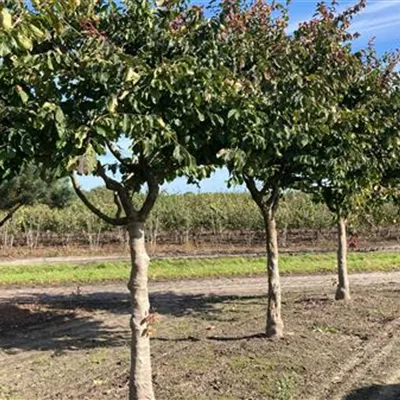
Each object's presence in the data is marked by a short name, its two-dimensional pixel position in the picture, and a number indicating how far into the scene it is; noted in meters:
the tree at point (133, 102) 4.95
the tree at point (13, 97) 3.18
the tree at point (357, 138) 8.79
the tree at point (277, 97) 6.82
